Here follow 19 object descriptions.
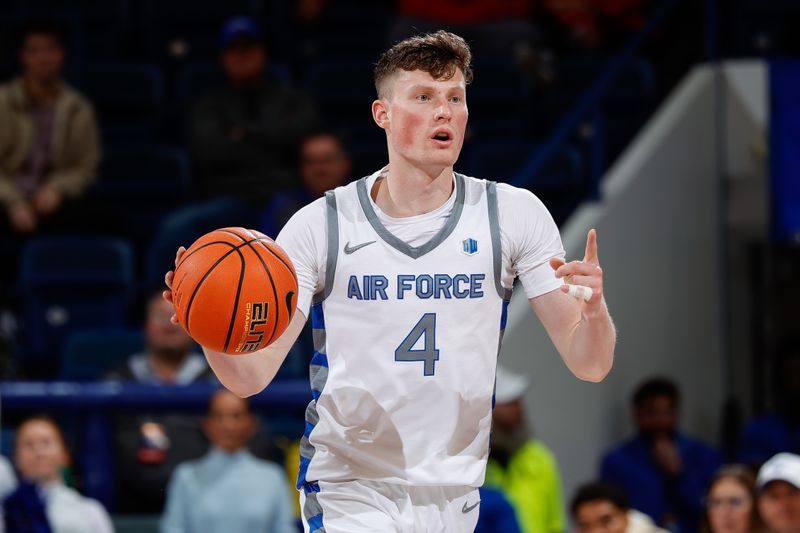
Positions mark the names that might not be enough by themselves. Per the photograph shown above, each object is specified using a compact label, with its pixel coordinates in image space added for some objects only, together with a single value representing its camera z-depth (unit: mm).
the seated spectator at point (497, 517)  13152
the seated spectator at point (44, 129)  18007
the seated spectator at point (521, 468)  14567
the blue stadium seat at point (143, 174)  18862
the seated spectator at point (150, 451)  13999
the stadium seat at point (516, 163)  17226
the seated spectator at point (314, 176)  16313
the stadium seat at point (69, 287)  17109
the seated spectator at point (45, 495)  13012
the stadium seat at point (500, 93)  19201
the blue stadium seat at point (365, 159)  18361
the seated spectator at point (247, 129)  18022
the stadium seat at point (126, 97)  19879
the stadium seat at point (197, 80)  20071
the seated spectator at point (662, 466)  15723
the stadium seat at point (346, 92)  19732
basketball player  7700
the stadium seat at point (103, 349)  15812
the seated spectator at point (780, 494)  12901
